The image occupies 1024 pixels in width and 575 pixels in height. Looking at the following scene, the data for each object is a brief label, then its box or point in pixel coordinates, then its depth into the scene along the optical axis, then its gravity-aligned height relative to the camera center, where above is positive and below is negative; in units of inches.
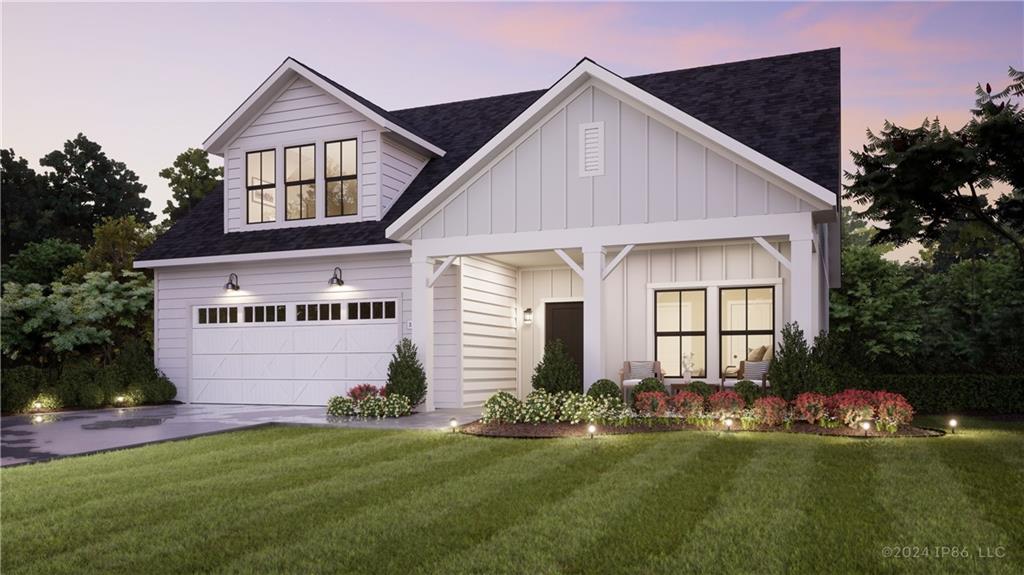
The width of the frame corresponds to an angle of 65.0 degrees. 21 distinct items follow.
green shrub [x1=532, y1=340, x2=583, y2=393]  515.8 -28.0
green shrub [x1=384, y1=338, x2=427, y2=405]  566.3 -33.0
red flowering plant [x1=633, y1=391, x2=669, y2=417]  470.6 -43.8
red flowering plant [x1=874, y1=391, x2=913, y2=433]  421.1 -42.8
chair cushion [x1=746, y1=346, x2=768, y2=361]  563.2 -16.8
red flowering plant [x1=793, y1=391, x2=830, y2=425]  438.3 -41.8
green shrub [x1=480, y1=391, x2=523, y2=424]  480.4 -48.6
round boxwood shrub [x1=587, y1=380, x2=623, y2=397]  490.7 -36.3
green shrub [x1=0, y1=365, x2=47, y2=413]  626.8 -46.8
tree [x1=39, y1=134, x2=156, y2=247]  1632.6 +291.1
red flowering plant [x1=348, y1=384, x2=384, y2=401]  568.0 -44.6
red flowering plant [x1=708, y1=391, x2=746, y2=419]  453.1 -42.3
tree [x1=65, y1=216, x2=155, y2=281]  994.7 +98.4
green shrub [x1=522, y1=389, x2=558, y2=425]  478.9 -48.0
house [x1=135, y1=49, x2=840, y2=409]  516.4 +68.2
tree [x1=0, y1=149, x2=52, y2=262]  1547.7 +240.9
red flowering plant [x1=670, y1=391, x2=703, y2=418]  459.8 -42.6
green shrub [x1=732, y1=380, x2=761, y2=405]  461.4 -35.0
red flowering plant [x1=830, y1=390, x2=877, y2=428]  422.6 -40.3
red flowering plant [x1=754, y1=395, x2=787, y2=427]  438.9 -44.1
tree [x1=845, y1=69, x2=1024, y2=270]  458.0 +92.8
